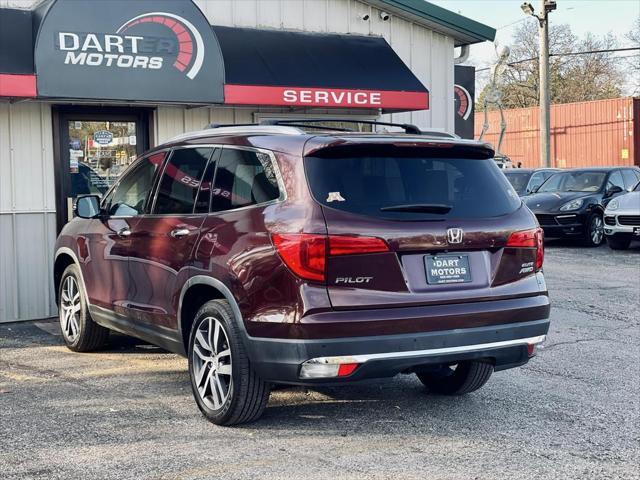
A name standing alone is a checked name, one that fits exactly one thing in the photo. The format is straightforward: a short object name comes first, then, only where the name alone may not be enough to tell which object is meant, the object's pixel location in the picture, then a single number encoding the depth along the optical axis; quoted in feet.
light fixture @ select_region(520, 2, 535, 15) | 92.32
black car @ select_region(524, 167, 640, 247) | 58.70
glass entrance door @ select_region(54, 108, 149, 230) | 31.99
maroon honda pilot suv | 16.11
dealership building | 29.25
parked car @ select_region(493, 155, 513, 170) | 96.19
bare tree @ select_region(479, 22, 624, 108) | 183.32
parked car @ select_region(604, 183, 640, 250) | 53.47
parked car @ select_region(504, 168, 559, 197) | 66.23
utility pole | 87.04
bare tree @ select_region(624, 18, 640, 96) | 179.73
